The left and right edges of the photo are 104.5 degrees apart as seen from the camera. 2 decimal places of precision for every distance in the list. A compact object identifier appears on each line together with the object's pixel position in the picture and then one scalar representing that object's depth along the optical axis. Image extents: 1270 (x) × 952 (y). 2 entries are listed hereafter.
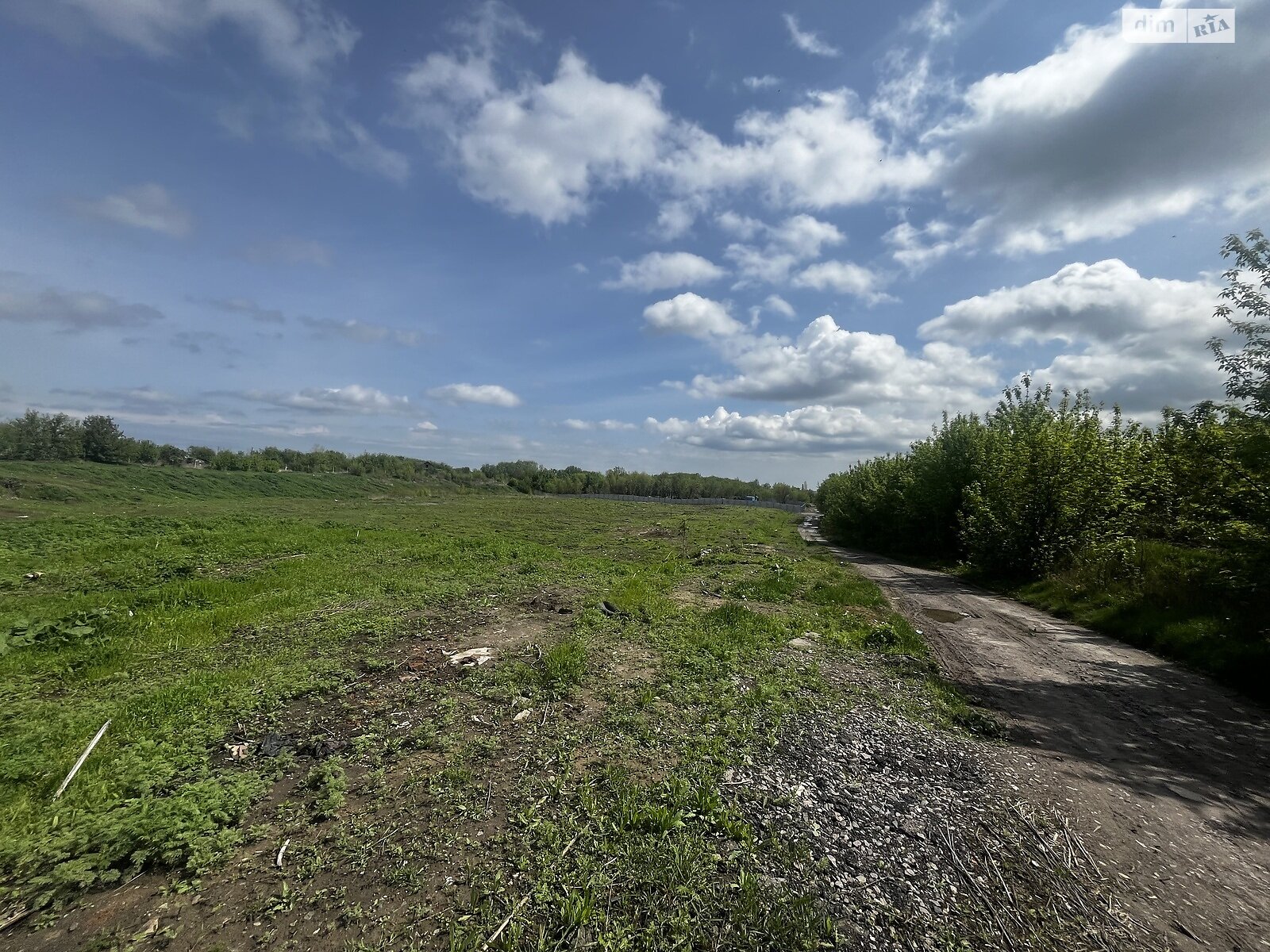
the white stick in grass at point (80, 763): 4.50
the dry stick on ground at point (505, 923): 3.31
